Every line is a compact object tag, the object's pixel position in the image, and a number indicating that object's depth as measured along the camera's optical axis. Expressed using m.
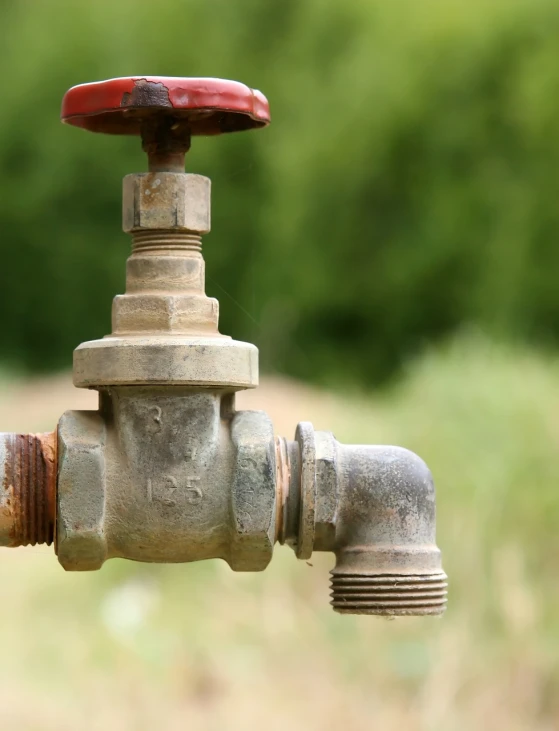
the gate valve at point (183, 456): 0.55
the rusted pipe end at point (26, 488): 0.55
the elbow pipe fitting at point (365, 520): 0.56
